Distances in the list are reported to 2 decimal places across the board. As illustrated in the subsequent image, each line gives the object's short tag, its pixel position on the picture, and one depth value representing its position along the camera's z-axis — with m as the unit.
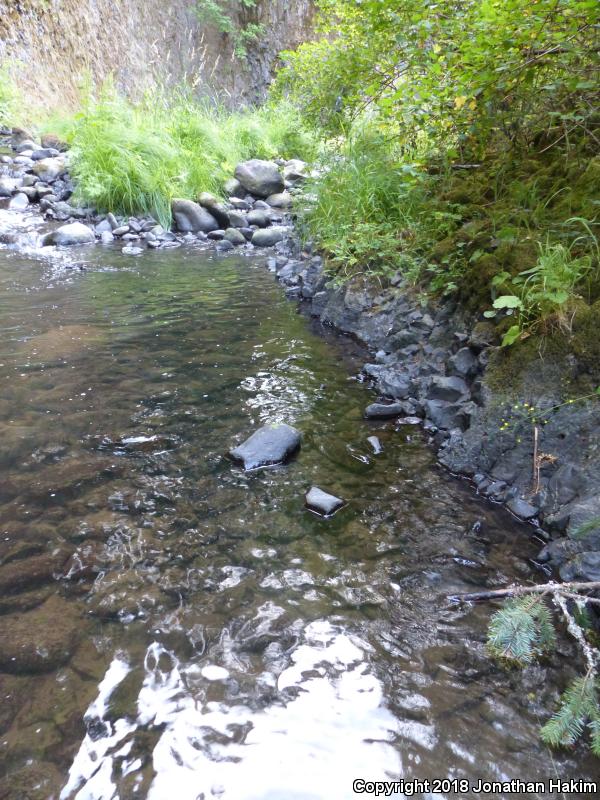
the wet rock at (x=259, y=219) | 8.81
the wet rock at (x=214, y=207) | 8.62
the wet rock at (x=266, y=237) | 8.12
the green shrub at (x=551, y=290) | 2.34
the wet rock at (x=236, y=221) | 8.73
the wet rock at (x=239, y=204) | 9.29
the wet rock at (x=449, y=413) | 2.70
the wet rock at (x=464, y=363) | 2.86
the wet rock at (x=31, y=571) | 1.78
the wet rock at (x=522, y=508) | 2.17
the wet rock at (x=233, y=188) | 9.49
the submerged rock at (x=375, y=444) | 2.70
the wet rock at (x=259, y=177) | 9.70
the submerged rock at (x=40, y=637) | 1.52
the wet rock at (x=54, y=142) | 10.36
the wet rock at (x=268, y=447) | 2.55
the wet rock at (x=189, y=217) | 8.48
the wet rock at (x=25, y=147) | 10.05
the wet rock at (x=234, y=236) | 8.14
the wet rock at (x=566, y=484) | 2.03
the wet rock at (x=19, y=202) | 8.60
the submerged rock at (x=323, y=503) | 2.22
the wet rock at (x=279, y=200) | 9.66
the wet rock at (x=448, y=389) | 2.87
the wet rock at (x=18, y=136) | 10.38
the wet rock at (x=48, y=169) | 9.28
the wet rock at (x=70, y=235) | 7.44
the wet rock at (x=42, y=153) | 9.87
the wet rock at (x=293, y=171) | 10.06
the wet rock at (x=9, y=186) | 8.81
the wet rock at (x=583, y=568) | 1.70
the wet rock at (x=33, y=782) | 1.21
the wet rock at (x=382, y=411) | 3.02
